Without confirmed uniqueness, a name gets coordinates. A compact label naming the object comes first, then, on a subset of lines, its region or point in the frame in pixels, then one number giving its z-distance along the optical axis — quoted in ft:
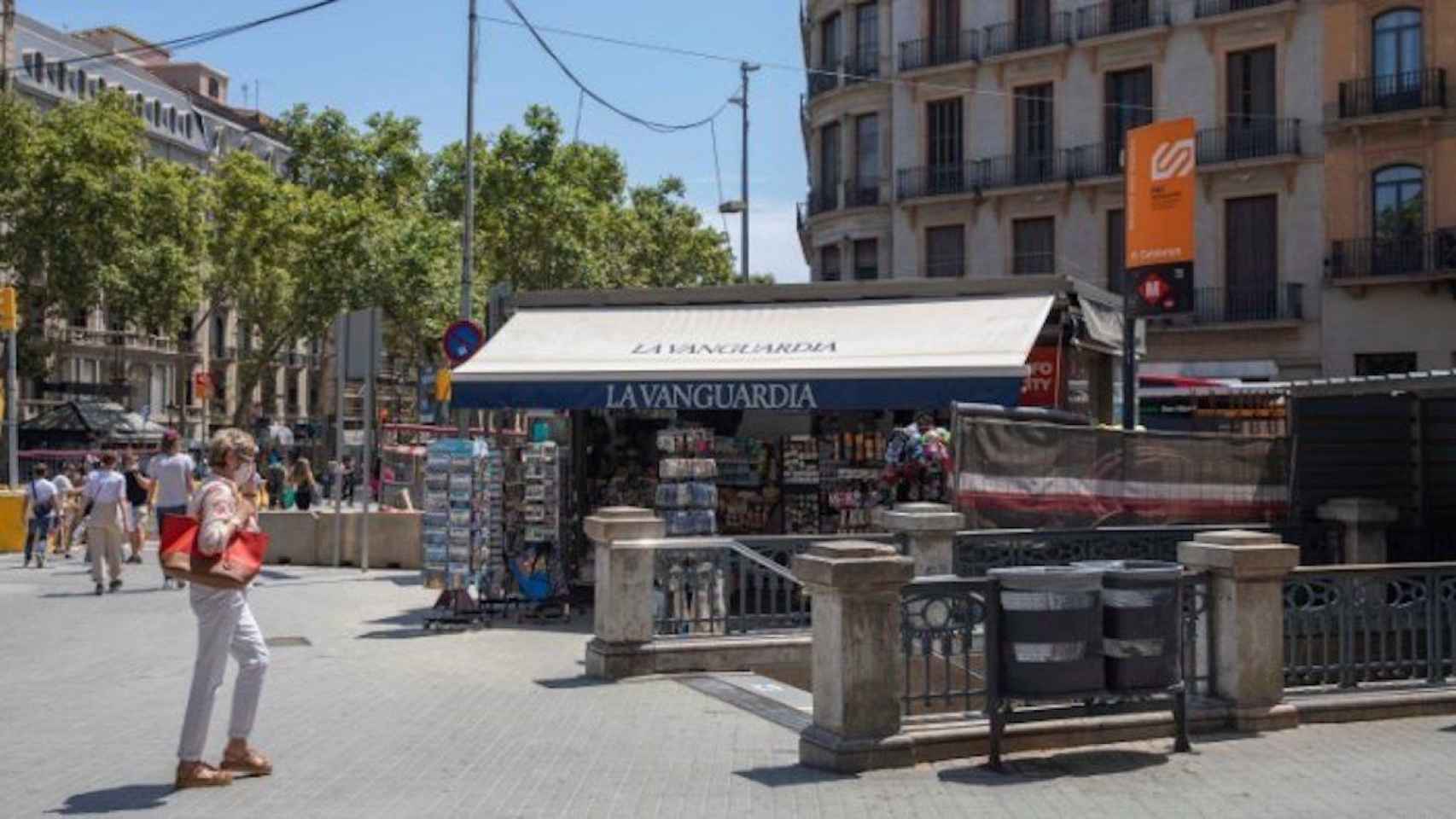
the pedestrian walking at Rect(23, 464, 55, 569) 73.82
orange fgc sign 54.65
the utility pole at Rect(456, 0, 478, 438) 99.14
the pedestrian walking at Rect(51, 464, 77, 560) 80.94
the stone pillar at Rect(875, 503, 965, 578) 38.96
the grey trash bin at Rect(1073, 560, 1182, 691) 27.63
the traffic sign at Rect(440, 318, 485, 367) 61.36
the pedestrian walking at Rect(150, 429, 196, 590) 59.52
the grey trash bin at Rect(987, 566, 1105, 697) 26.99
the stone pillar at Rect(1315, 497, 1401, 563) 48.29
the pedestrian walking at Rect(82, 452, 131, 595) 59.36
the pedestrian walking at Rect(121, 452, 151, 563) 78.69
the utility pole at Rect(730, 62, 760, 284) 164.03
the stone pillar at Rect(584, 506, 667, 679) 37.86
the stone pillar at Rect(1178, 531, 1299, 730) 30.17
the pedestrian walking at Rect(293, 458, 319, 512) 91.04
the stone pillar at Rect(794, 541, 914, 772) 26.66
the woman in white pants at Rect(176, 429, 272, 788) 25.58
